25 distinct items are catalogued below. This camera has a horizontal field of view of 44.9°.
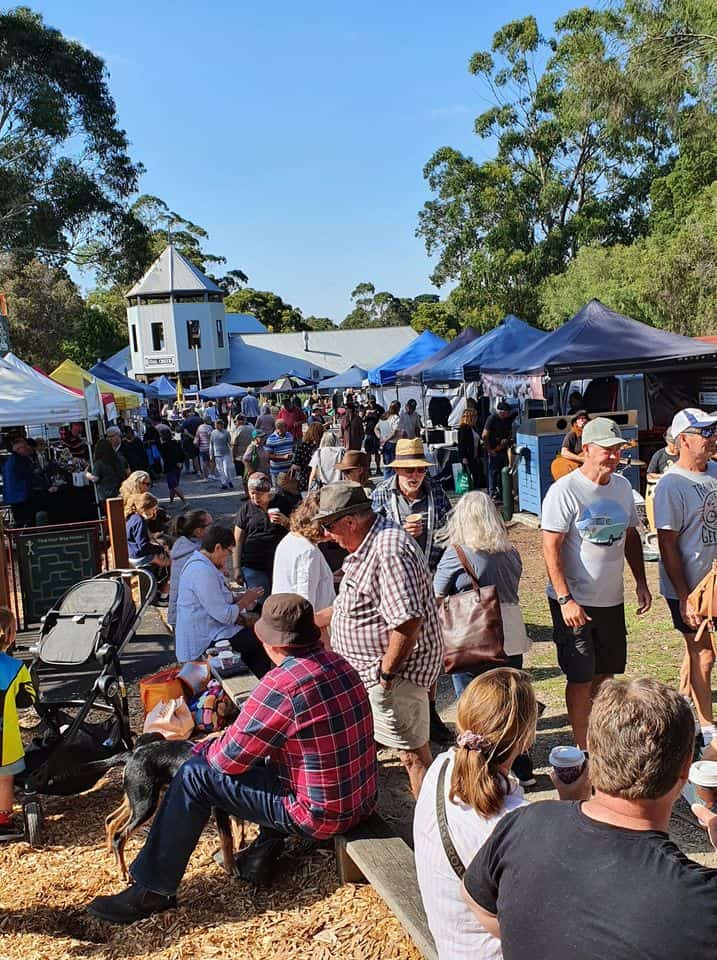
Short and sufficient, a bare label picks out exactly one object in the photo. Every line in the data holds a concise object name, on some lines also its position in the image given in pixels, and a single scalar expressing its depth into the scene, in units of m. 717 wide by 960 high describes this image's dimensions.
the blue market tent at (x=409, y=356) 20.52
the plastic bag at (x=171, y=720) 4.65
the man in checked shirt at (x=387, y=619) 3.74
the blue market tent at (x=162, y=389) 33.47
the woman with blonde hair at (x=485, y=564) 4.39
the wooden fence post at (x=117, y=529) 8.36
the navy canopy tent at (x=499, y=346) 14.17
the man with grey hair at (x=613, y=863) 1.65
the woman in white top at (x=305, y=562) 5.03
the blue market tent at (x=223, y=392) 33.81
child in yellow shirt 4.34
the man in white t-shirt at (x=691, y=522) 4.60
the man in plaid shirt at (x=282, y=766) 3.27
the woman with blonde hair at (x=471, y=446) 14.69
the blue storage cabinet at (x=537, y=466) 11.95
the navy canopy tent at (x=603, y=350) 11.83
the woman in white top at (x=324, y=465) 10.55
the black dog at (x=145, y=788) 3.82
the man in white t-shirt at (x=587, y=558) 4.34
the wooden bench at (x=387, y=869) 2.93
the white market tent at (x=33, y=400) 9.63
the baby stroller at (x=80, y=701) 4.65
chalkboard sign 8.12
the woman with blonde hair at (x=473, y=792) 2.38
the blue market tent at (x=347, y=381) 30.94
